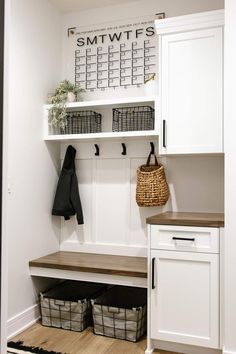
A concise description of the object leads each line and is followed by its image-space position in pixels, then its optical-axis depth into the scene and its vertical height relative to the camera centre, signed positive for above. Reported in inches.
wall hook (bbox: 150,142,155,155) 121.6 +10.1
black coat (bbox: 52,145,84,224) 126.5 -5.9
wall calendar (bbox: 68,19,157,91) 125.2 +45.1
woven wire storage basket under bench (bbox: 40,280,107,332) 111.7 -42.1
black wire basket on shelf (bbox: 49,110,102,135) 126.5 +19.9
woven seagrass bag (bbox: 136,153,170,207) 112.7 -2.7
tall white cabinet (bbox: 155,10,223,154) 99.2 +27.9
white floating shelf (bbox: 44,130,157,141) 112.7 +14.5
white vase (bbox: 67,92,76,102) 124.0 +28.7
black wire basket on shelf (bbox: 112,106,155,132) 119.0 +20.8
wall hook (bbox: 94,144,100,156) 129.9 +10.4
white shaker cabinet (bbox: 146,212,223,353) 92.4 -27.4
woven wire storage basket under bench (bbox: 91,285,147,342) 104.8 -42.4
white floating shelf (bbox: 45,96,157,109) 112.6 +25.7
